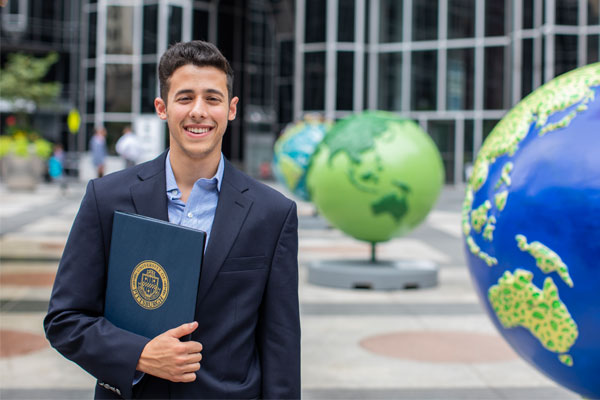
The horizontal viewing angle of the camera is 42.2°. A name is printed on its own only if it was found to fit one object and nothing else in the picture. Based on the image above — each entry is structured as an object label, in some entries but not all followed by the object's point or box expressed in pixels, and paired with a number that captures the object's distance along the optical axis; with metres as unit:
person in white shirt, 20.53
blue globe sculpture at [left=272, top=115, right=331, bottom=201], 17.39
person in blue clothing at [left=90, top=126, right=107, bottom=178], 23.94
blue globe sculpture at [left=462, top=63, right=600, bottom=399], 3.38
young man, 2.19
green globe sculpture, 9.44
